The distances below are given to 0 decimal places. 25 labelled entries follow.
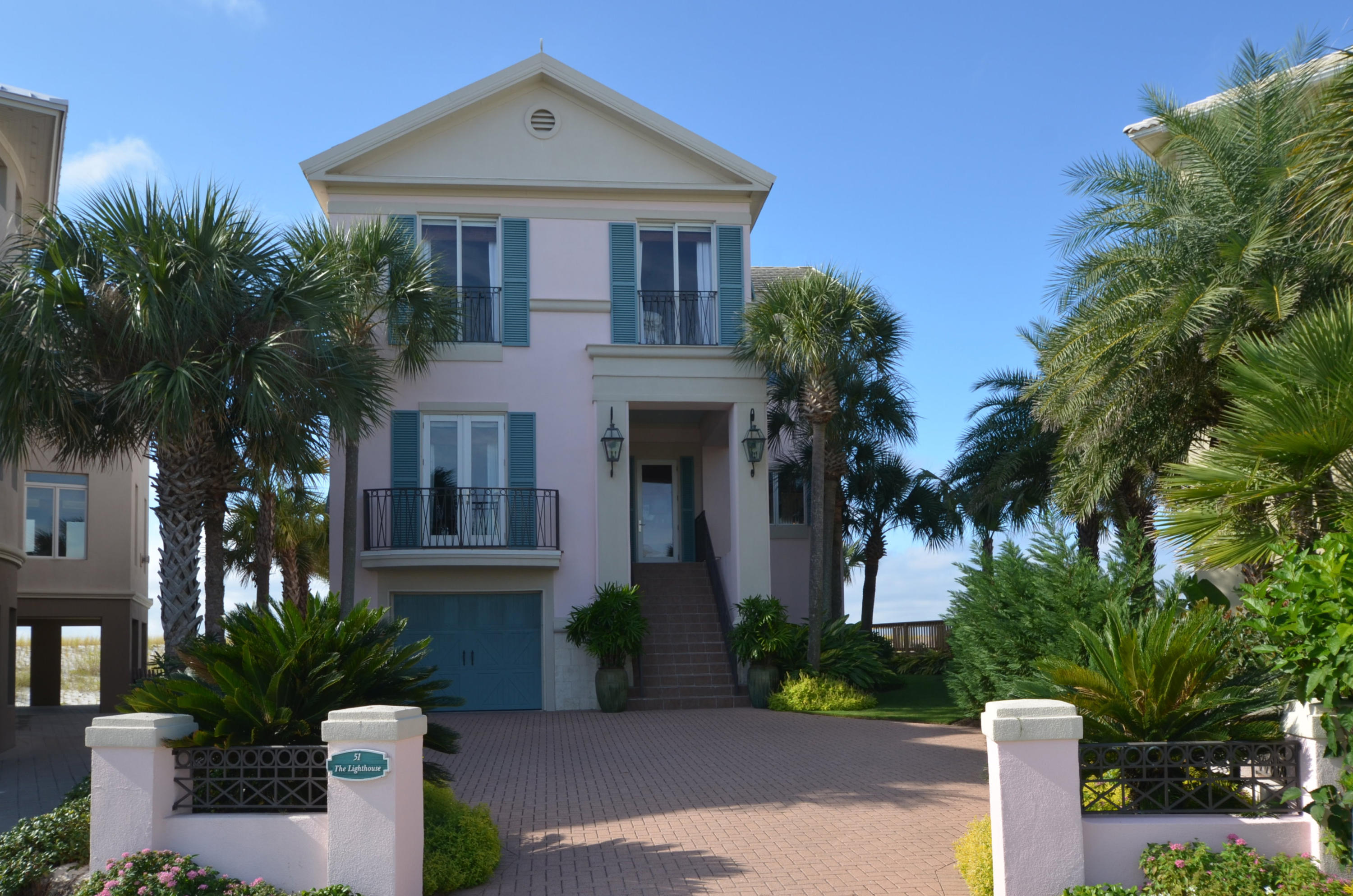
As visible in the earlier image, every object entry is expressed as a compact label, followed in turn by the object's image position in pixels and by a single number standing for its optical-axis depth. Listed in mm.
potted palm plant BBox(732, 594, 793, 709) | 18464
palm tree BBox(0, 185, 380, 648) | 12133
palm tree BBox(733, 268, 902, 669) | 18109
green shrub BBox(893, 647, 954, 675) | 24969
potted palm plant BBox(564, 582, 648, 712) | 18484
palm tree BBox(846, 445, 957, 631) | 25391
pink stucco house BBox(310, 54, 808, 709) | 19516
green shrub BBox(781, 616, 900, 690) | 18359
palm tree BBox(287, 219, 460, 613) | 17500
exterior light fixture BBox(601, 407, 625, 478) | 19625
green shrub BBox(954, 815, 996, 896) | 7113
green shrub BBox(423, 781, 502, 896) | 7516
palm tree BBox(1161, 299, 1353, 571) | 7562
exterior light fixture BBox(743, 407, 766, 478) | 19688
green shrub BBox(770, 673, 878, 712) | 17500
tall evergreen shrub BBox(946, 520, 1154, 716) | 10273
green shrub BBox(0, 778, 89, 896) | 7695
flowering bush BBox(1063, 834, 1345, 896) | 6527
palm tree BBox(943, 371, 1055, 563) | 21234
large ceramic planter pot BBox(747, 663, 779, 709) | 18438
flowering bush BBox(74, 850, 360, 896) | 6875
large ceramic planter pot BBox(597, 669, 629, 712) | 18469
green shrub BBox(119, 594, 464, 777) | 7645
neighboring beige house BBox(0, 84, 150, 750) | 24922
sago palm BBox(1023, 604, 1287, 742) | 7254
